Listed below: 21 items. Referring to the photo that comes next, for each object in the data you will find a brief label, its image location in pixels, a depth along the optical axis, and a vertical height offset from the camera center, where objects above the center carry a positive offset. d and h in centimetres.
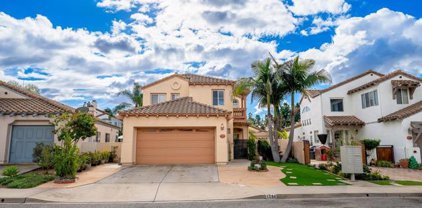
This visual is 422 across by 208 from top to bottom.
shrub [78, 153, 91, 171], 1424 -104
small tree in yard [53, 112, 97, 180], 1184 +35
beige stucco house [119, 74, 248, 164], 1719 +43
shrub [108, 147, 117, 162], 2000 -87
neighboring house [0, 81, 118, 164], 1641 +67
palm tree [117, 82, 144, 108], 3504 +600
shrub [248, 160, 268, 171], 1480 -127
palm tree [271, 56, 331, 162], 1991 +469
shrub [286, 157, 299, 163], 2048 -125
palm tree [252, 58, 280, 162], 1998 +400
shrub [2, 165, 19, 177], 1161 -124
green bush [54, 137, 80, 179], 1177 -82
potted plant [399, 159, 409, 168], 1842 -130
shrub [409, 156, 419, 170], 1797 -127
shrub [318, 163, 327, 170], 1609 -136
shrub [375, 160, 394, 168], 1898 -139
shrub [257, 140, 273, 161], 2255 -61
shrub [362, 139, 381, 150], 1911 -7
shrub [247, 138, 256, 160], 2188 -36
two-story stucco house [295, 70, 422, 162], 1941 +258
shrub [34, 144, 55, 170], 1308 -74
